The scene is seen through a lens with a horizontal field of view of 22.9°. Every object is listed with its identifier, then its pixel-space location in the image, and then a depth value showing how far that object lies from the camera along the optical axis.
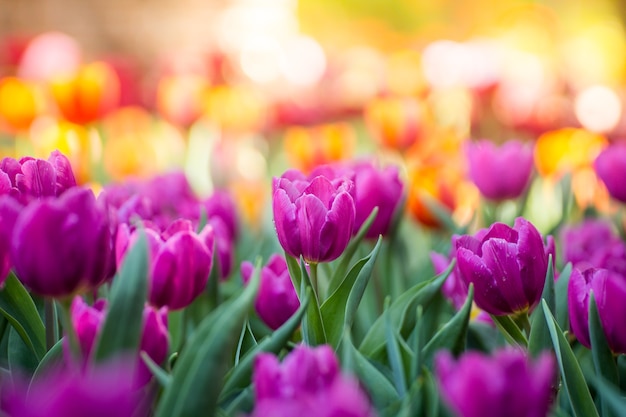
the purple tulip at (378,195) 1.14
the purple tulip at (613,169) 1.26
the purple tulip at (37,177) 0.96
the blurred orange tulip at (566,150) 1.70
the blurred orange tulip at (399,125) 1.72
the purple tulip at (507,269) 0.97
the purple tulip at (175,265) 0.96
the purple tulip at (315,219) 0.97
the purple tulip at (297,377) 0.81
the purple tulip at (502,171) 1.34
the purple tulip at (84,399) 0.74
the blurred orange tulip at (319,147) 1.63
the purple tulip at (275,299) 1.02
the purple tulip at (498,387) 0.79
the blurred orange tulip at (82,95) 1.88
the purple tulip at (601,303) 0.92
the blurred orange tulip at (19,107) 2.03
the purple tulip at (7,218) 0.90
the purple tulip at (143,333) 0.92
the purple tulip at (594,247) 1.05
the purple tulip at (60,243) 0.86
